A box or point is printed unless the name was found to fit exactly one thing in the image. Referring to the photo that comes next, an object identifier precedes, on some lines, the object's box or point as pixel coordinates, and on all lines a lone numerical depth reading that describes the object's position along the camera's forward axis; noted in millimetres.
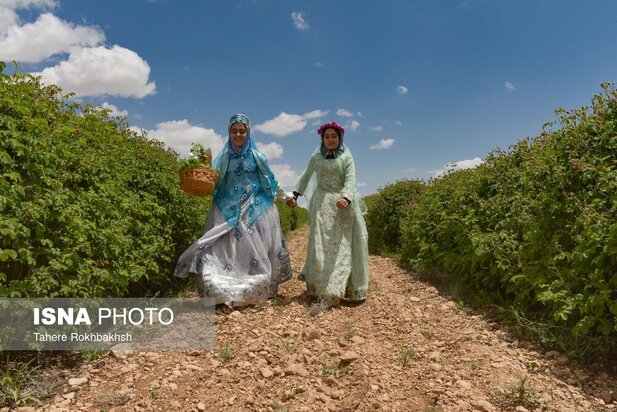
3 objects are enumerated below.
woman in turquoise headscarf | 4605
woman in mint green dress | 4895
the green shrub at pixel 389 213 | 10547
